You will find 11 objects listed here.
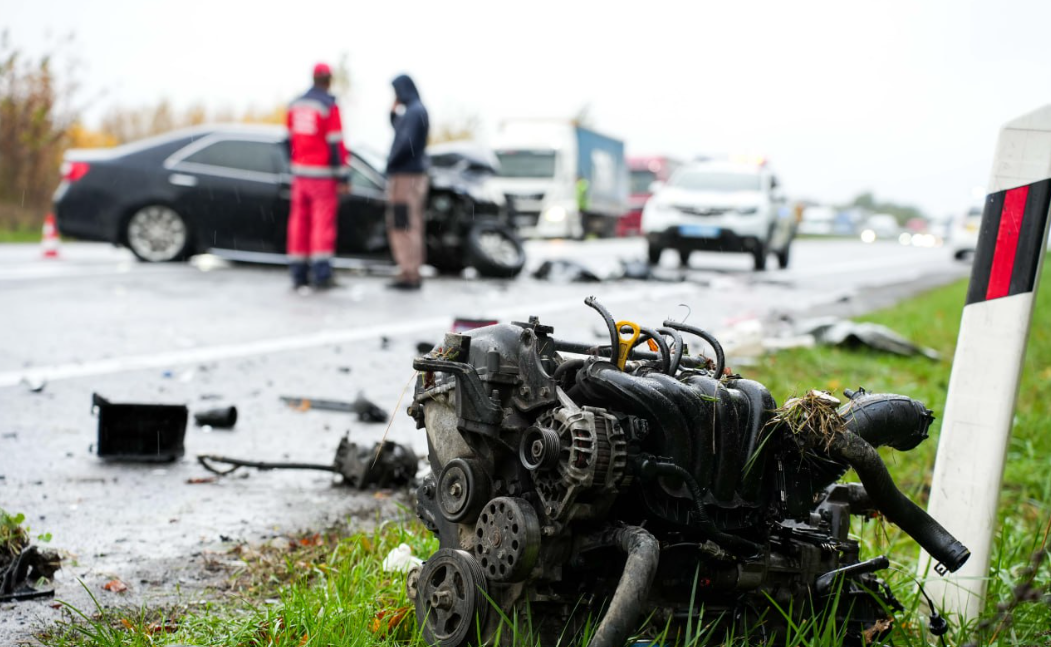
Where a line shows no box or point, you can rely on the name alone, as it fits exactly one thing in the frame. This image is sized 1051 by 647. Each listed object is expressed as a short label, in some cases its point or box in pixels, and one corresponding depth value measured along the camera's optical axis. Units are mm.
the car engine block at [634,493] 2293
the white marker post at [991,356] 2973
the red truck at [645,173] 41312
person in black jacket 11633
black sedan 12875
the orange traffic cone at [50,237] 15920
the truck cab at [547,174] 28688
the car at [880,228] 65438
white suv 17859
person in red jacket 11195
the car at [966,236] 30797
